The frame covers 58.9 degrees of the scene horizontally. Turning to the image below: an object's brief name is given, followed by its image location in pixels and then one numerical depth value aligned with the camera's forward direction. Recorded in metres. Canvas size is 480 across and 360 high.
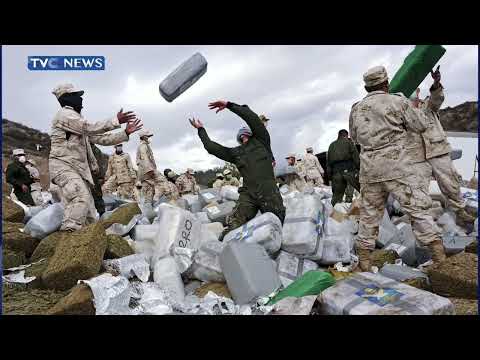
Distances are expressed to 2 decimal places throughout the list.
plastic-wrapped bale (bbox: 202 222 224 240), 5.03
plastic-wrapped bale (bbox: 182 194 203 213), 7.14
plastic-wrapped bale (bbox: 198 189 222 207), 7.28
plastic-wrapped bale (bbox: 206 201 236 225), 5.77
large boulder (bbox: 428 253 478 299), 3.05
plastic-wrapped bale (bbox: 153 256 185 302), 3.48
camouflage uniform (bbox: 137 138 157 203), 9.59
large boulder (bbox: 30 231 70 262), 4.53
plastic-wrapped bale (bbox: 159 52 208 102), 5.07
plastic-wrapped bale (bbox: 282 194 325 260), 3.80
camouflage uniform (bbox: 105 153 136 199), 11.30
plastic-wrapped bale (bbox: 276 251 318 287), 3.61
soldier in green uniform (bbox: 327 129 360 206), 7.31
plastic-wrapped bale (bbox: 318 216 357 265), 4.03
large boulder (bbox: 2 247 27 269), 4.36
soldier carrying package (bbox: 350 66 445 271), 3.54
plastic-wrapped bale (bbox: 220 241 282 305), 3.14
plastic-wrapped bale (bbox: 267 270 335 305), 2.92
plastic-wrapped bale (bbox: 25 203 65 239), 4.77
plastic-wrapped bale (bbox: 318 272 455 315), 2.48
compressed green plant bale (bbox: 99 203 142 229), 5.60
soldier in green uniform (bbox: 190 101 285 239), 4.58
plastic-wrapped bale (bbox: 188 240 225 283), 3.66
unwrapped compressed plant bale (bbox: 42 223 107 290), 3.47
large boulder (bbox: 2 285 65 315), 3.25
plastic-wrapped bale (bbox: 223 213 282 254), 3.77
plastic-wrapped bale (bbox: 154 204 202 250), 4.11
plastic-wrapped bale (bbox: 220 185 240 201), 7.20
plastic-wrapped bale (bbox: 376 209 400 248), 4.66
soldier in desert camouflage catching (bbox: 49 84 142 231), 4.48
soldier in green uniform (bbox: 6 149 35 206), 9.01
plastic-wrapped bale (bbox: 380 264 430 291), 3.32
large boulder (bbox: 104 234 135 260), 4.07
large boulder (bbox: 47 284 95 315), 2.89
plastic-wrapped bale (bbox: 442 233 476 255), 4.17
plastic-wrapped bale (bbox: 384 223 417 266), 4.26
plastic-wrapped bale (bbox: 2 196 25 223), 5.65
